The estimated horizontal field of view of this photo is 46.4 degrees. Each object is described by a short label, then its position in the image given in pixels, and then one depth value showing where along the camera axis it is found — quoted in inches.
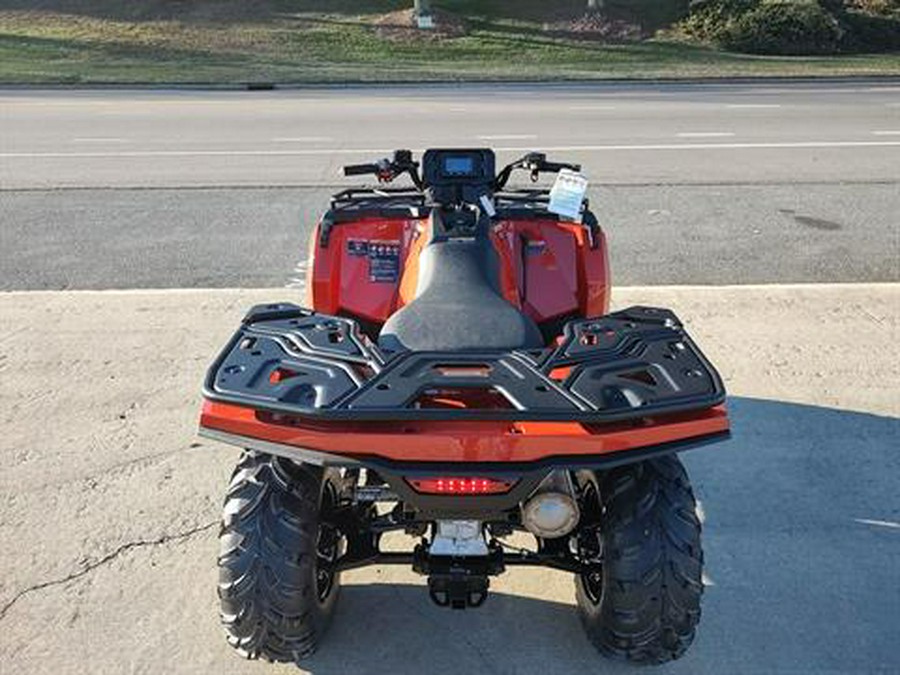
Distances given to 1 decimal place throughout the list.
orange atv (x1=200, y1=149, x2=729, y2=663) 99.1
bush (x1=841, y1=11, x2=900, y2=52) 1139.3
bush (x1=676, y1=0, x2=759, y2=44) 1149.1
